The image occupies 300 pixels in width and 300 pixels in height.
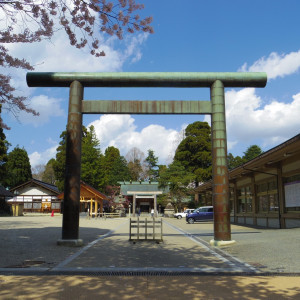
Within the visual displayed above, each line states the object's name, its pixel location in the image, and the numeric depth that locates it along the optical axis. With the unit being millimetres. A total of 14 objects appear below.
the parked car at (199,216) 29828
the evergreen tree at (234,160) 61981
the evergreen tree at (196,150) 52094
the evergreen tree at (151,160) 74125
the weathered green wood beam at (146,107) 12297
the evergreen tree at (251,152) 63516
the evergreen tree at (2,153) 36991
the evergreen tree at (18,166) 55094
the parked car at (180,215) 40344
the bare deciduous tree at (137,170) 71000
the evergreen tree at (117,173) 60094
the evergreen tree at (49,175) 81375
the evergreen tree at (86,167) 51375
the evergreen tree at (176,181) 42656
